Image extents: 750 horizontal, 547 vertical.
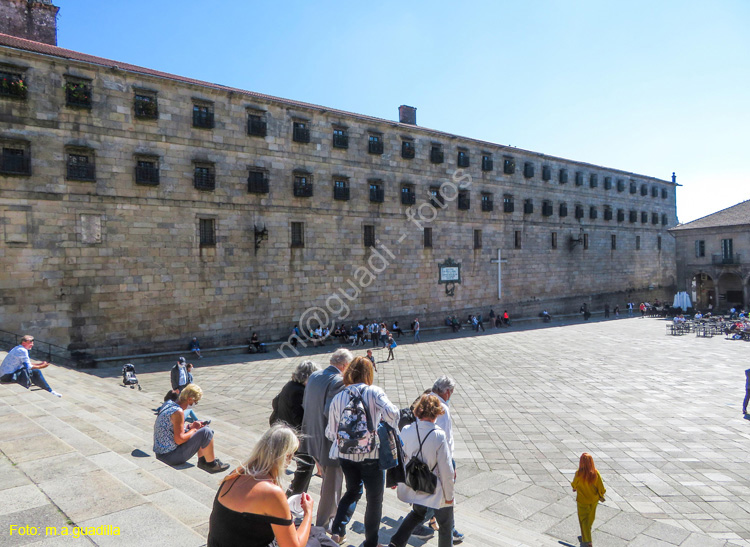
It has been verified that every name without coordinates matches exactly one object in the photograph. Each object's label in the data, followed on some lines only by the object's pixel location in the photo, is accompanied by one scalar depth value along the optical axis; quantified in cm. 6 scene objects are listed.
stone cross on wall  3155
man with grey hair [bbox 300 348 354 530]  430
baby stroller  1330
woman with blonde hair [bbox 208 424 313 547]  259
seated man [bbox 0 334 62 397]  877
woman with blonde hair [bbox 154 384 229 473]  508
